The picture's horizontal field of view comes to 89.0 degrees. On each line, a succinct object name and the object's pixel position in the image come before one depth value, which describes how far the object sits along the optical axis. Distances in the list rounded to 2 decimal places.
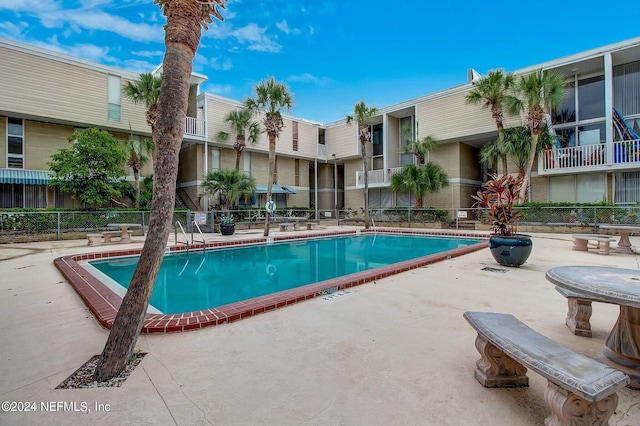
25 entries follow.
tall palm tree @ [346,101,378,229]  17.31
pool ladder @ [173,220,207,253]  10.48
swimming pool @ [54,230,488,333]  3.59
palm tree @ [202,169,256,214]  18.39
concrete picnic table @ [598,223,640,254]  8.71
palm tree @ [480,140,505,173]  16.71
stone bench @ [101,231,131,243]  11.91
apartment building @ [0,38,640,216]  14.57
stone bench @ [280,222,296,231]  17.44
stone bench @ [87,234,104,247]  11.16
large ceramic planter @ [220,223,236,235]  14.83
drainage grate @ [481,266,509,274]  6.45
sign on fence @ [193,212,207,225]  12.90
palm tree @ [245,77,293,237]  13.62
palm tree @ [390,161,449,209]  18.81
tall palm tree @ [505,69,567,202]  14.50
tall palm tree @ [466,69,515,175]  15.83
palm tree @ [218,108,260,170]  20.58
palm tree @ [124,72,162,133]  15.70
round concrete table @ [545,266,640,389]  2.33
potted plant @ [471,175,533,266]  6.82
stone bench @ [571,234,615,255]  8.54
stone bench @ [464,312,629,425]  1.60
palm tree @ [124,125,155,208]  16.81
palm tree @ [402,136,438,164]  19.81
